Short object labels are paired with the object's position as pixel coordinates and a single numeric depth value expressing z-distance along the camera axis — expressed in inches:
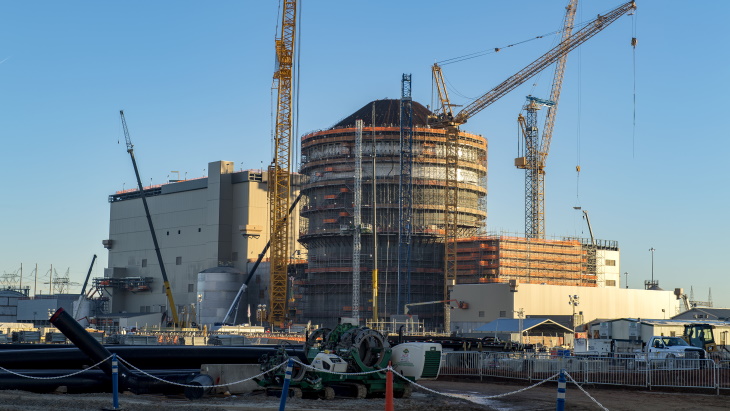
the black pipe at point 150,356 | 1364.4
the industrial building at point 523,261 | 5536.4
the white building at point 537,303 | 4874.5
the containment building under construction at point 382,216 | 5718.5
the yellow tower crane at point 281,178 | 5073.8
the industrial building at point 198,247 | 6417.3
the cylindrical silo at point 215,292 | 6264.8
